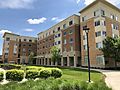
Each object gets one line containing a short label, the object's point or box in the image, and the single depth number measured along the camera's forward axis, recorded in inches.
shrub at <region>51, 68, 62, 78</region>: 392.8
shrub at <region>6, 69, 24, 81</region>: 361.3
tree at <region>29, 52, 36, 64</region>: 1795.6
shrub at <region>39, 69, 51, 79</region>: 379.5
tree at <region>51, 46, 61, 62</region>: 1130.4
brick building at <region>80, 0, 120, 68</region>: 880.8
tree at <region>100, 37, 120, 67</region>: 747.4
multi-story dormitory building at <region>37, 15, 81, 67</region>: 1092.9
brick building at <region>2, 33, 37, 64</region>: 1834.3
